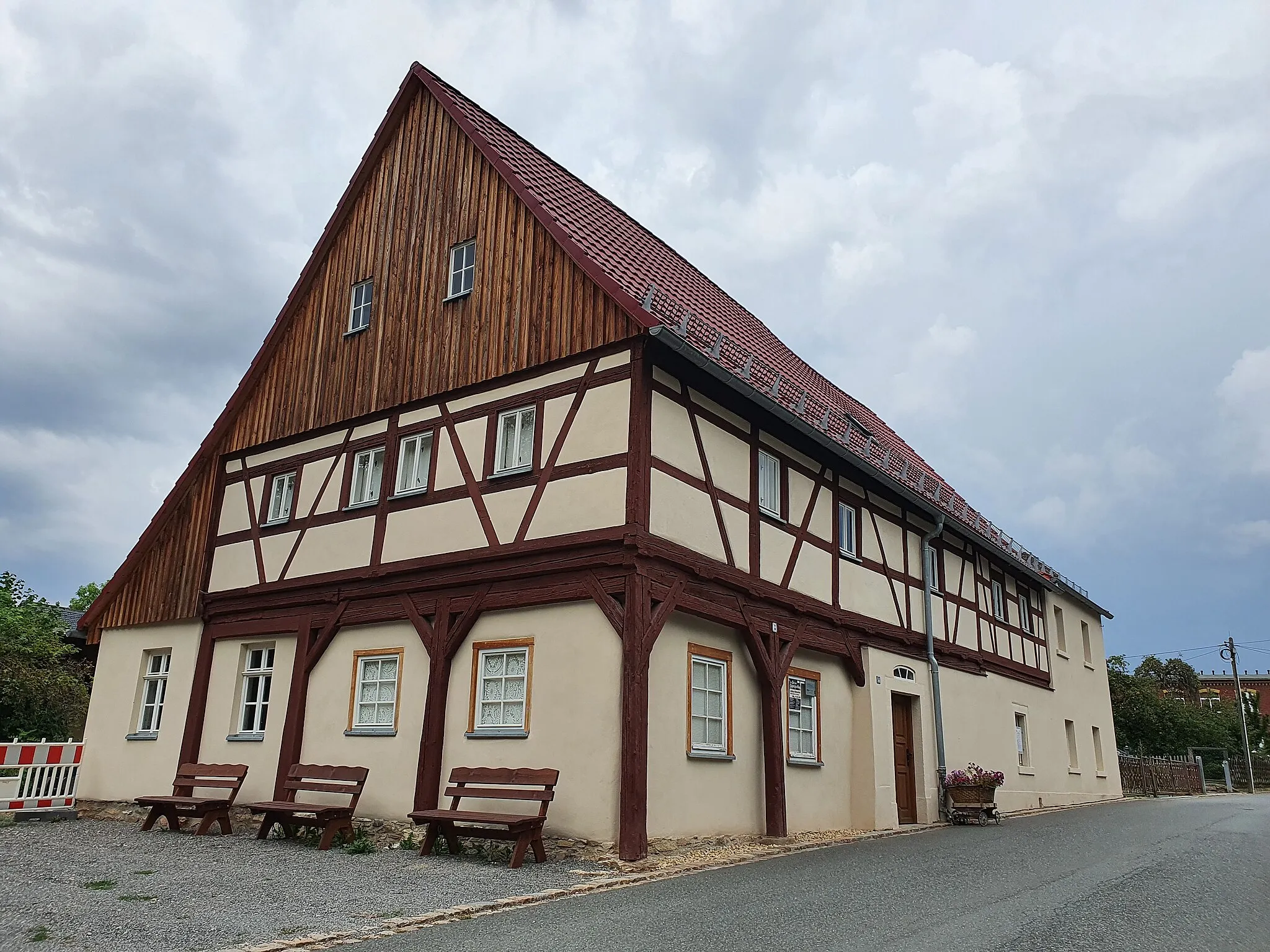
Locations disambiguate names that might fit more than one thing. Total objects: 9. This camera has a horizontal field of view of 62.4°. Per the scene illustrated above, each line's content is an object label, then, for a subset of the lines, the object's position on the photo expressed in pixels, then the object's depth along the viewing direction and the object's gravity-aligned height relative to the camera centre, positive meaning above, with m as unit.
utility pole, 41.19 +3.87
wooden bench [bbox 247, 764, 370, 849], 10.97 -0.48
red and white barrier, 14.40 -0.30
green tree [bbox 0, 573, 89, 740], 21.80 +1.34
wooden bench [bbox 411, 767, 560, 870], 9.62 -0.46
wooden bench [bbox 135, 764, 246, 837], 12.34 -0.48
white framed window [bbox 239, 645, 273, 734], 14.74 +1.00
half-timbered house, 11.19 +2.68
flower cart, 16.23 -0.36
